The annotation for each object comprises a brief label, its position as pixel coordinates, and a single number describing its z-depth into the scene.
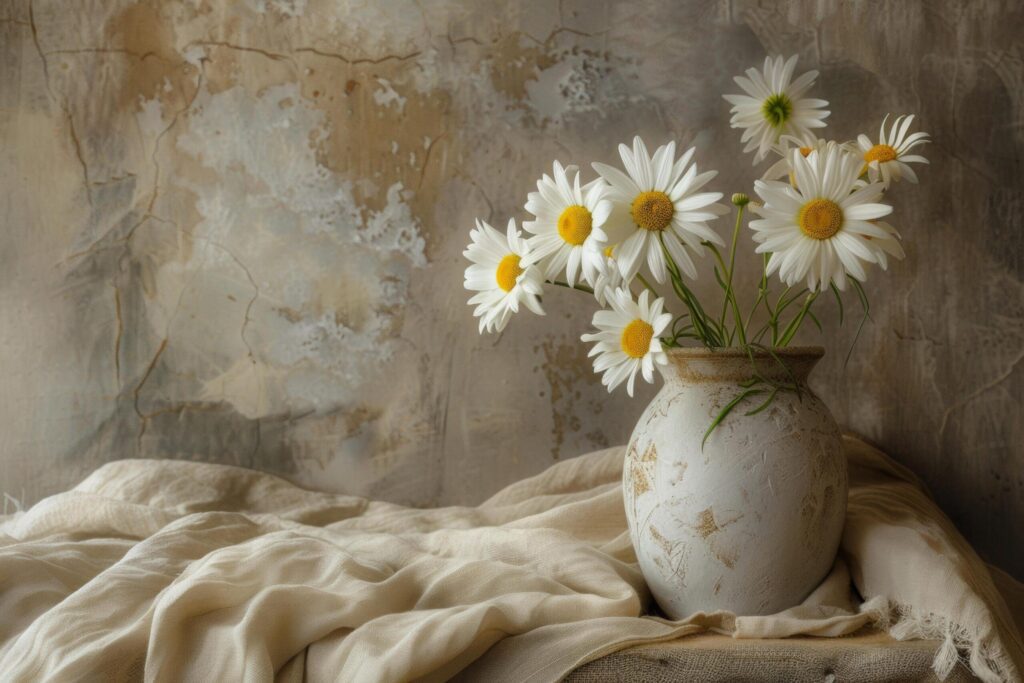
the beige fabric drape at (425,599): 0.89
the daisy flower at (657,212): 0.93
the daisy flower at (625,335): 0.96
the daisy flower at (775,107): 1.18
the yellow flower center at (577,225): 0.95
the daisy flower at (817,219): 0.93
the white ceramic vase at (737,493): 0.98
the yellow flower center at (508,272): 1.01
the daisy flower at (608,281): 0.94
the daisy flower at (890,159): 1.08
